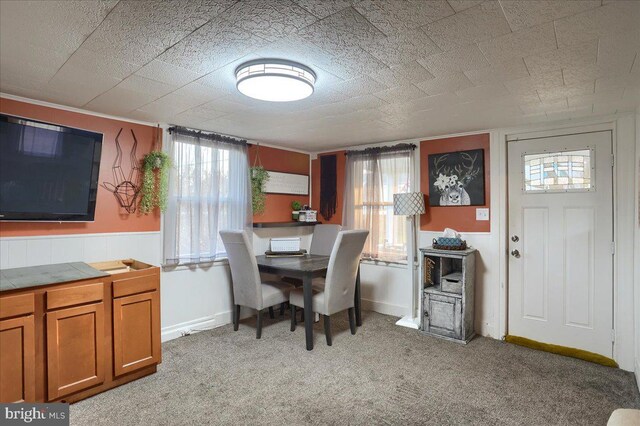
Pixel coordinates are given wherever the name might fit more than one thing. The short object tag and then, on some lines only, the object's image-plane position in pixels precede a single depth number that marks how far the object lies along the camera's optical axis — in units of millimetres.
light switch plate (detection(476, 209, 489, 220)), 3498
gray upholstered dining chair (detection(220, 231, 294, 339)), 3250
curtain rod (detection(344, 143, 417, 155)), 3979
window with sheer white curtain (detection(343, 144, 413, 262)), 4094
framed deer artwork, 3541
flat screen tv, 2314
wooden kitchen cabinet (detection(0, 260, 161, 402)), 1994
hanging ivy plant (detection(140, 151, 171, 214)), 3133
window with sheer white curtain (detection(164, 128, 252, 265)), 3361
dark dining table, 3121
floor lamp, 3689
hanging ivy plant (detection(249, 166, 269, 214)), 4031
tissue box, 3428
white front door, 2941
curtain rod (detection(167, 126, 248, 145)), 3337
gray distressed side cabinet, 3268
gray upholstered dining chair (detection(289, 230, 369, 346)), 3156
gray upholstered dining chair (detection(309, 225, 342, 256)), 4395
